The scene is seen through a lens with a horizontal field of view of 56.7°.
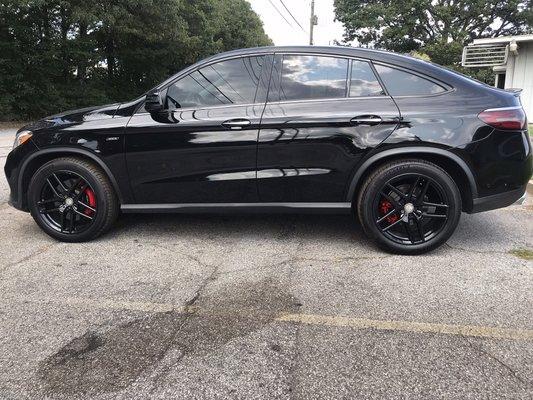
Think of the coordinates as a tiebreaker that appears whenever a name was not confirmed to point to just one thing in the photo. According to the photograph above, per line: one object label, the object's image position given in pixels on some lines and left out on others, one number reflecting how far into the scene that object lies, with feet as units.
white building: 54.39
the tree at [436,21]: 118.83
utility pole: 125.86
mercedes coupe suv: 13.16
